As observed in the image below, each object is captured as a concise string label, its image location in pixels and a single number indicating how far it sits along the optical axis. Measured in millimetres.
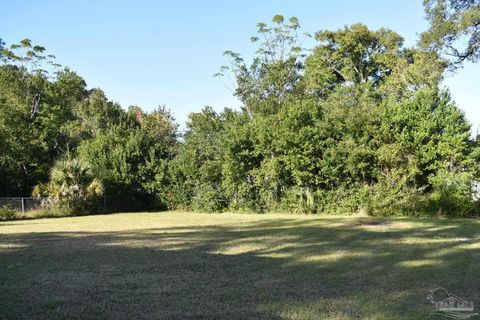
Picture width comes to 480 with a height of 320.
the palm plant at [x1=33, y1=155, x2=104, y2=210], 24688
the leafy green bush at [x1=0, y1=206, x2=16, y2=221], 22212
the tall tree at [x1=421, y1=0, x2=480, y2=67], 21312
